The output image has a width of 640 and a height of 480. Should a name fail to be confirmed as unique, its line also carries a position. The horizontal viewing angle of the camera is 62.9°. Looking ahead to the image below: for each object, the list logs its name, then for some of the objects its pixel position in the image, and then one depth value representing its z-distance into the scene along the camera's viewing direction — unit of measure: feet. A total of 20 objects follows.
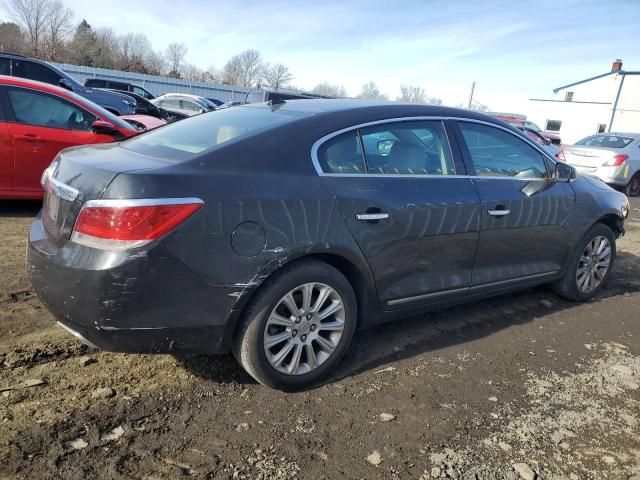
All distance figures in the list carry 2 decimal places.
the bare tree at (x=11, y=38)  175.42
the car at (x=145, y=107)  56.49
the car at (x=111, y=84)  69.28
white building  128.77
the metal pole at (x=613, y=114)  130.82
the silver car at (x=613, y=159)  39.81
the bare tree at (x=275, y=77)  260.83
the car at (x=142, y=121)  26.76
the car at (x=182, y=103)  66.03
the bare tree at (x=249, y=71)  289.33
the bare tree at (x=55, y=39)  185.16
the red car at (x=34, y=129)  18.61
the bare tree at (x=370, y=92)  246.19
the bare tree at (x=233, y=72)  285.64
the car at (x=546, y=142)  38.31
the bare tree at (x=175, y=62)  264.31
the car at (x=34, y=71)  34.09
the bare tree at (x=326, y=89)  252.93
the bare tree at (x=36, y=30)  189.98
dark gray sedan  8.00
